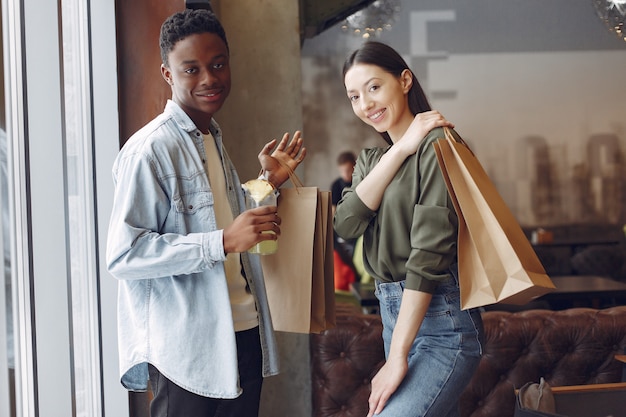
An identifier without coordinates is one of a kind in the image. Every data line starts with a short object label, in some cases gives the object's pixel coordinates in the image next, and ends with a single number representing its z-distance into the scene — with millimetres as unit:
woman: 1570
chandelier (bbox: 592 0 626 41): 4227
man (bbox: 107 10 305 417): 1537
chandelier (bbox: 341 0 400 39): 5766
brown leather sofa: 2951
